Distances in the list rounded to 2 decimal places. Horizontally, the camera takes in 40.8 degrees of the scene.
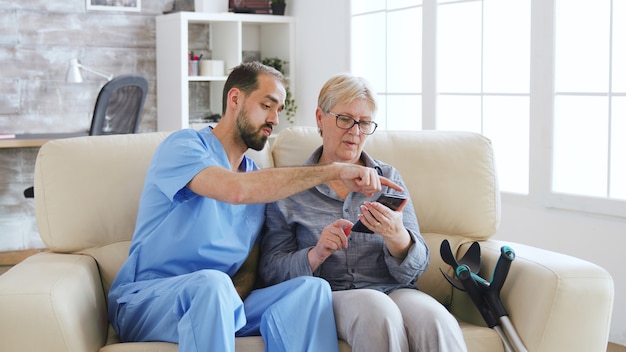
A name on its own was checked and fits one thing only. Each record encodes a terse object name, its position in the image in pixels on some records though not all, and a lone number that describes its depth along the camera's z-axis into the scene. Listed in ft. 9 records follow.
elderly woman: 7.34
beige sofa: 7.07
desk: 15.57
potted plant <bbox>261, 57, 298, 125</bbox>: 18.83
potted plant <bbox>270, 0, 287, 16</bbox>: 18.80
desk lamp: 17.65
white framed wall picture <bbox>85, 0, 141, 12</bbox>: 18.35
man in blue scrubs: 7.13
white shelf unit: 17.97
